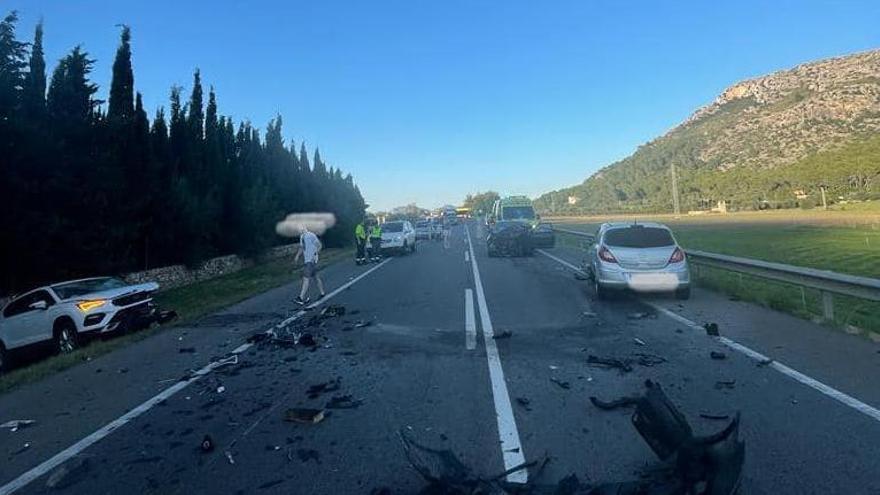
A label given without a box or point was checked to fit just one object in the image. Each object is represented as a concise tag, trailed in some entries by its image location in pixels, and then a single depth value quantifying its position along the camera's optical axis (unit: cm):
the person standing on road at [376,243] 2959
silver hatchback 1266
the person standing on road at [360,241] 2772
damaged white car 1159
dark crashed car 2881
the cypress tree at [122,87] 2301
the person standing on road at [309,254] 1523
